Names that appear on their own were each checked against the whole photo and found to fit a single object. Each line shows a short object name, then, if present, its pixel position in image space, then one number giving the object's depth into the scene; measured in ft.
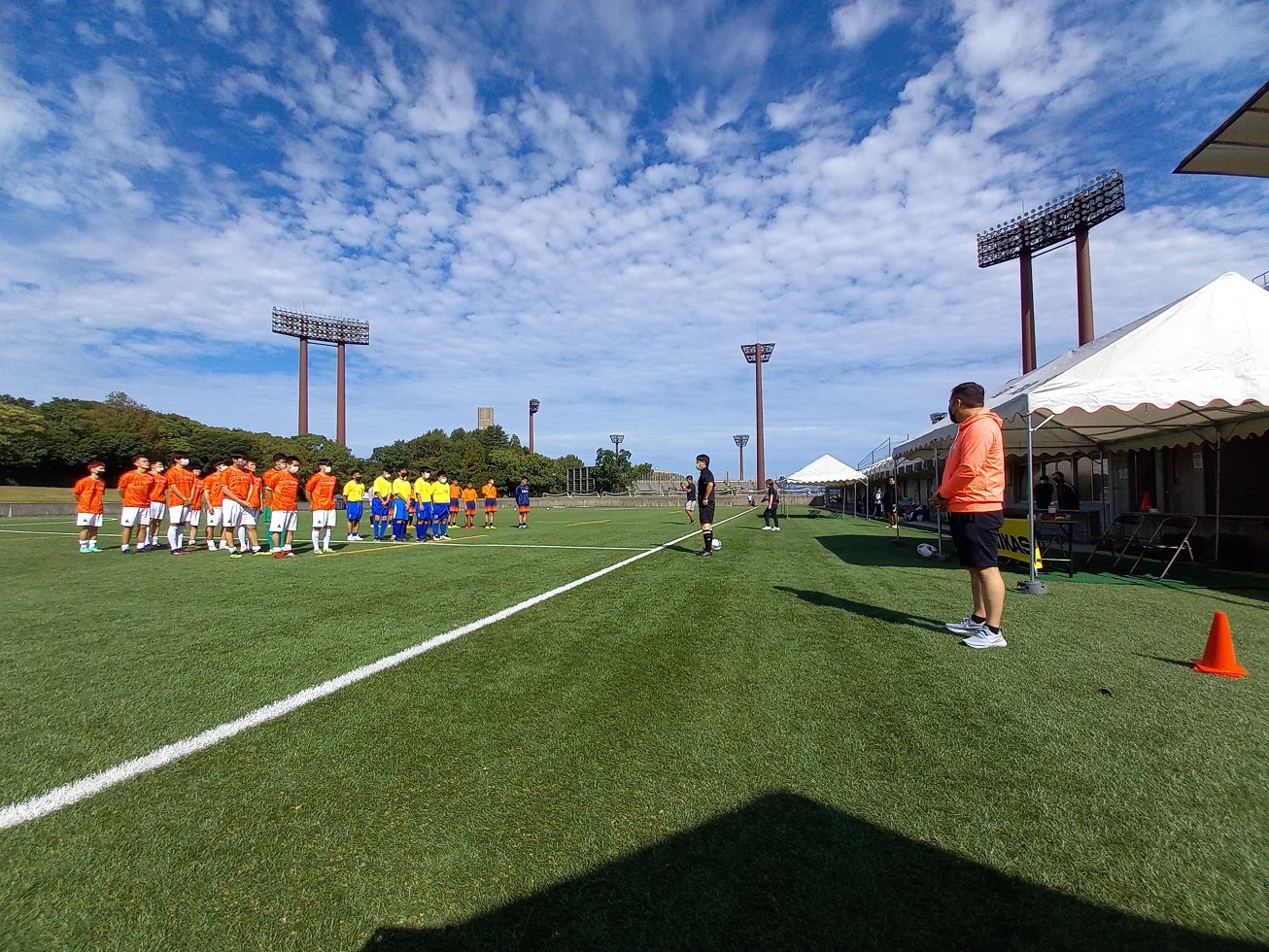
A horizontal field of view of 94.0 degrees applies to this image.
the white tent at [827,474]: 96.97
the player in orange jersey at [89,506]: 40.75
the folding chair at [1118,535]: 36.19
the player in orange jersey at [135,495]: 40.19
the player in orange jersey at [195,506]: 43.94
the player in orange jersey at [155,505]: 42.37
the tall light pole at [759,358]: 249.55
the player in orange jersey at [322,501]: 40.01
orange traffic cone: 13.43
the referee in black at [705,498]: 38.09
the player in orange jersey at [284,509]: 37.63
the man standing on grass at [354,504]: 52.06
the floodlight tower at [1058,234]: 141.69
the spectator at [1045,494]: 49.39
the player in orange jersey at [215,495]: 41.86
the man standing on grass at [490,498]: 73.99
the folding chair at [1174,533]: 31.11
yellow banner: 27.32
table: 30.00
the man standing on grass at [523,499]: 68.28
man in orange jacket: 15.87
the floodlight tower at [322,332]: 245.04
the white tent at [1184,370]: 24.68
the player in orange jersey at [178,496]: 40.91
